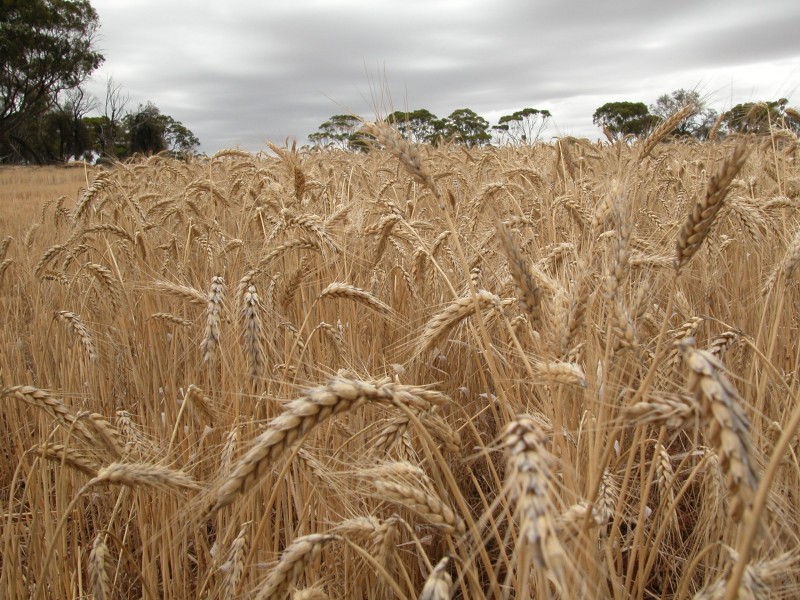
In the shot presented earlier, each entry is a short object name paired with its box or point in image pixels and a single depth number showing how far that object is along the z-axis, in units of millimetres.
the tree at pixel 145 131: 40688
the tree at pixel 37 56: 31266
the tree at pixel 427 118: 37500
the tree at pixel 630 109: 34906
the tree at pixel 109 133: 41288
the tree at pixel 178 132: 50750
